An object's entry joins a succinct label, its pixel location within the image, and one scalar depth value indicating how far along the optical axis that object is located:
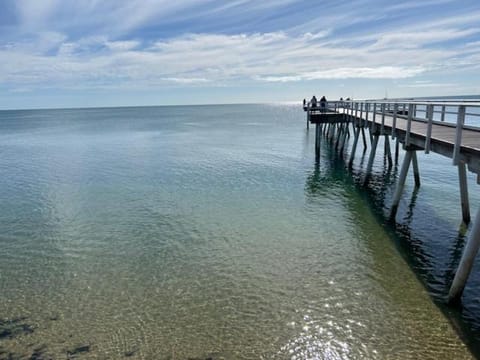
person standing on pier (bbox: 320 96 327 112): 32.83
